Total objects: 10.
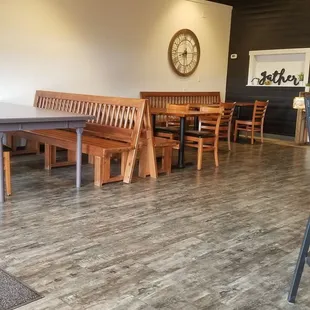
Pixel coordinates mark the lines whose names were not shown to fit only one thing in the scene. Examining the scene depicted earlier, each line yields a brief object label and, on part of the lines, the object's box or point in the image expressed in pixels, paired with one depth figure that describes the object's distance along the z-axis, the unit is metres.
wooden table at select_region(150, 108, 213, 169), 5.43
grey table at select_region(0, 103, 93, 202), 3.68
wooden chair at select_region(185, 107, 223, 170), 5.62
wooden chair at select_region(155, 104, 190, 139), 5.96
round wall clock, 8.46
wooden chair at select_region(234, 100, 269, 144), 8.16
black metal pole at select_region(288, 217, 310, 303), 2.08
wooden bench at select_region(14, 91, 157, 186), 4.54
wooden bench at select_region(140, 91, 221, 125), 8.07
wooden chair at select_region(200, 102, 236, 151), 7.00
